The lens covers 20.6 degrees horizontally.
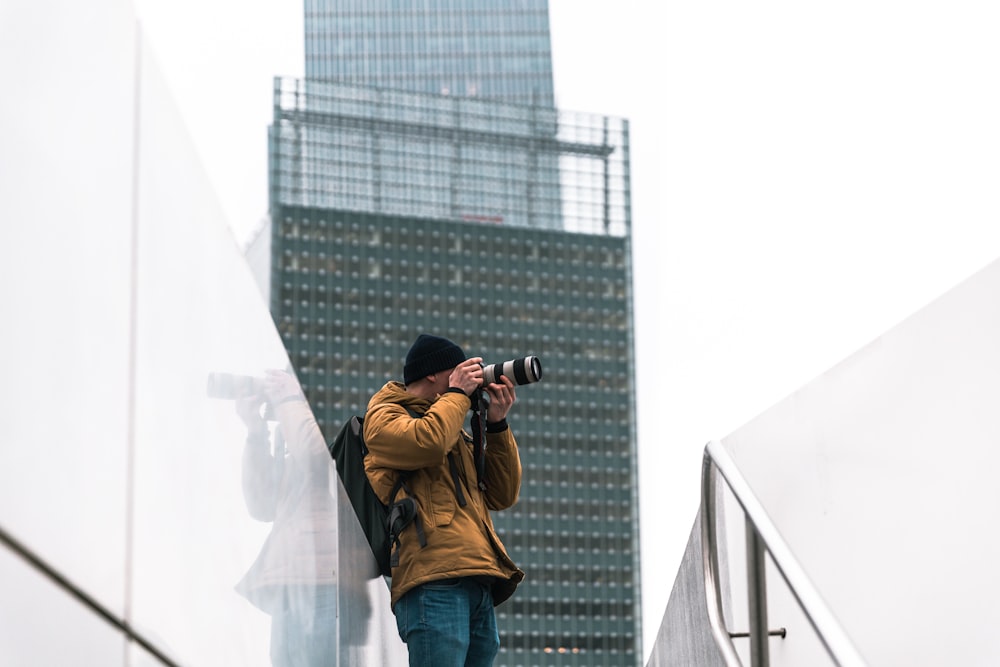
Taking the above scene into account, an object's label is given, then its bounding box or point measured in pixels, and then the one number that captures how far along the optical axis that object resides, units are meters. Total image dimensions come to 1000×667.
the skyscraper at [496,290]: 191.41
